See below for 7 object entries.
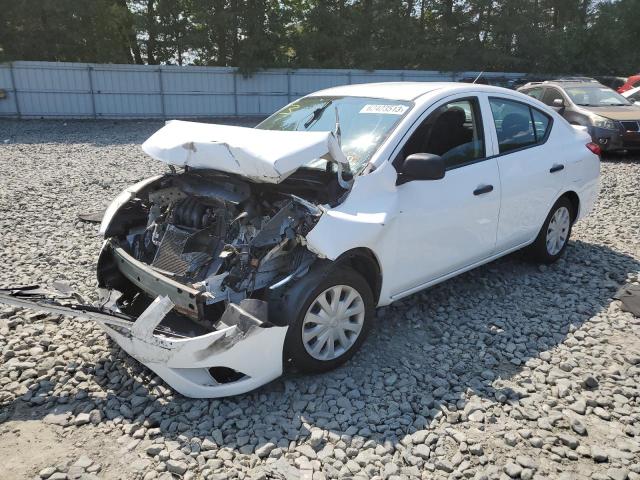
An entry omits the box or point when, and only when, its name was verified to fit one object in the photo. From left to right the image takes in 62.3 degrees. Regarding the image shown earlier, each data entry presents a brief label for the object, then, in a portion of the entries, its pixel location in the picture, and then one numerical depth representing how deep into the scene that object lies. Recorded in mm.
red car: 16106
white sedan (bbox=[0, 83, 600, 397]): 3195
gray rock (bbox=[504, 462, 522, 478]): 2740
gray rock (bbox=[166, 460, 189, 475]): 2732
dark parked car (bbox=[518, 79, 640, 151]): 11133
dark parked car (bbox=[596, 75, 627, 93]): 19578
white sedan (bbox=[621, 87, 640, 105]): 14302
